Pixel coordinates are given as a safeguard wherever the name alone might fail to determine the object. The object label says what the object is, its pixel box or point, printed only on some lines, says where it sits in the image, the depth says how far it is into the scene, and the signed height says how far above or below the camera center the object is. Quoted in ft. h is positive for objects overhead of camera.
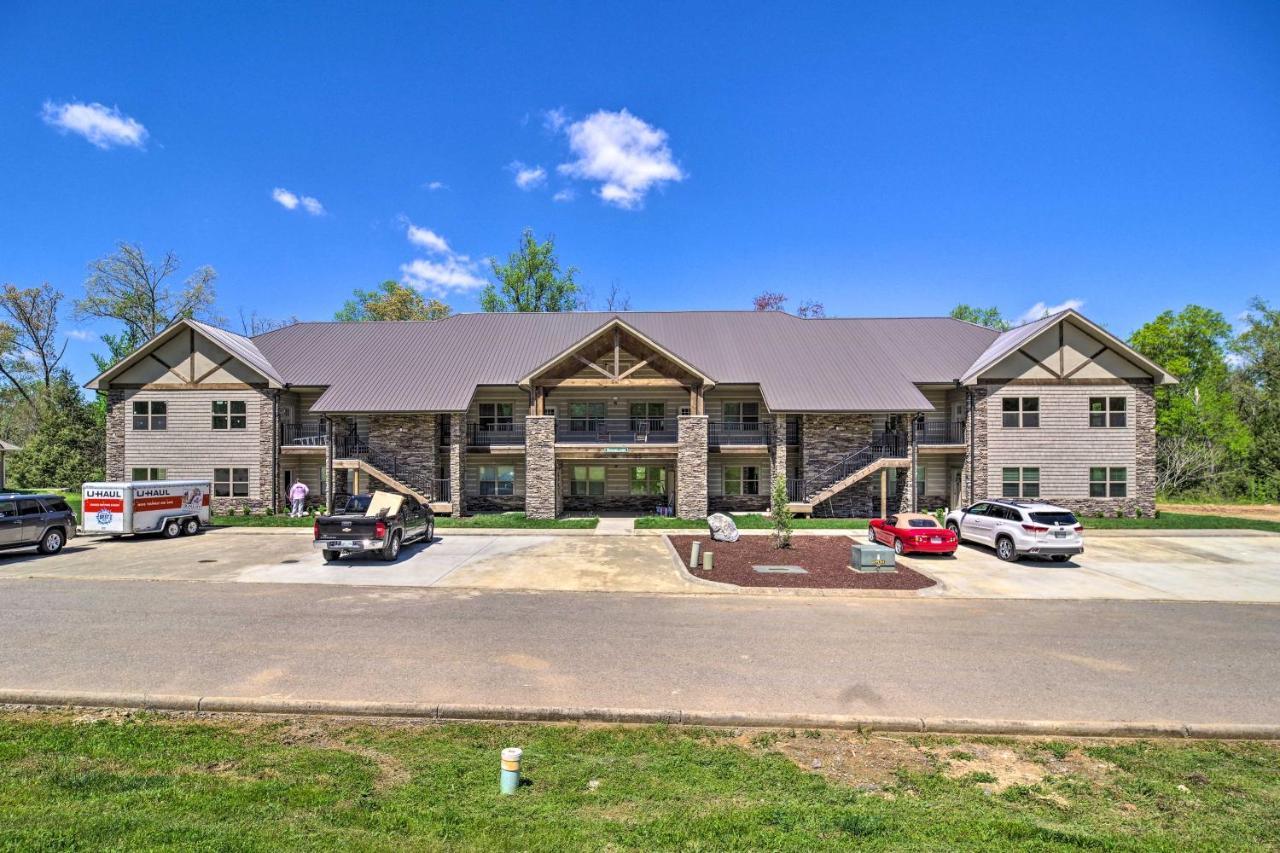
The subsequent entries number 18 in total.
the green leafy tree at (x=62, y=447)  131.75 -1.24
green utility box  52.23 -10.66
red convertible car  60.08 -10.04
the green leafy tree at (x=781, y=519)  62.95 -8.52
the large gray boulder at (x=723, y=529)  67.16 -10.28
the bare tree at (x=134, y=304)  147.95 +35.73
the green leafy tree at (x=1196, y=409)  129.29 +7.36
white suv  56.95 -9.14
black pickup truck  55.16 -8.49
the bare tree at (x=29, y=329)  160.35 +31.97
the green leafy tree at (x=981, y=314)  180.75 +39.57
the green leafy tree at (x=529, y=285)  171.01 +46.86
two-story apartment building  88.17 +2.70
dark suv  58.49 -8.44
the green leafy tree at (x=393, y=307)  169.58 +40.41
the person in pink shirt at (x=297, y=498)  89.35 -8.74
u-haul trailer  68.28 -8.18
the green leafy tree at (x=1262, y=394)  124.36 +11.06
